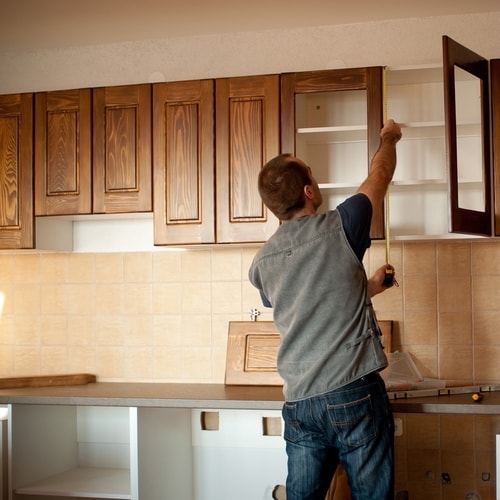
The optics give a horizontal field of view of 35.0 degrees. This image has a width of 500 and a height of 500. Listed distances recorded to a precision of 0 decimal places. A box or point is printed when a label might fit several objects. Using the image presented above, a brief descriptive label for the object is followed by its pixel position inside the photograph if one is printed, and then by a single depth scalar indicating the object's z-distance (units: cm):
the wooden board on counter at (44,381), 346
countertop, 272
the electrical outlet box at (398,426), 334
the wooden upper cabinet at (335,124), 315
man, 231
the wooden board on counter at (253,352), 338
